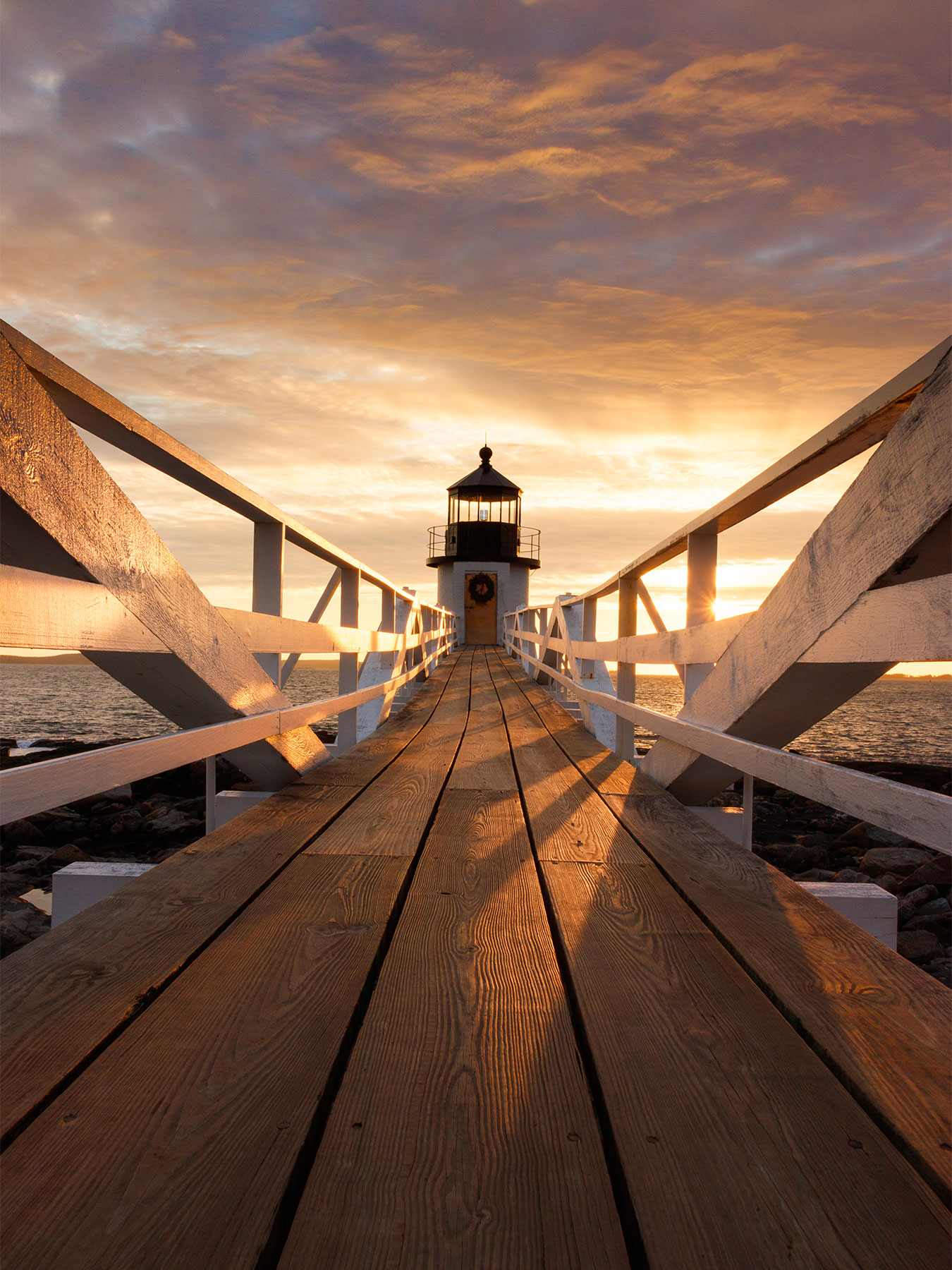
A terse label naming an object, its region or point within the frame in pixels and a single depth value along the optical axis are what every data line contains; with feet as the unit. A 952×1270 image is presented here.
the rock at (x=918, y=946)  15.89
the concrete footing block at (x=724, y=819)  9.81
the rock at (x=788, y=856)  24.27
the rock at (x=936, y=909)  18.40
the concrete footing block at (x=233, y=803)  9.62
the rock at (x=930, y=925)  17.57
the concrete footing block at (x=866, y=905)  7.62
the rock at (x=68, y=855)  23.33
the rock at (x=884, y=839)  27.09
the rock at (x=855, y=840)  26.91
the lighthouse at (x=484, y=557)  75.51
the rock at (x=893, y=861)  23.62
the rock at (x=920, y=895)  19.45
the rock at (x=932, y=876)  21.07
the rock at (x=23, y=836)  25.68
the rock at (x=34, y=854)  24.34
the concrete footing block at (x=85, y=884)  7.30
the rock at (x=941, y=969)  14.88
